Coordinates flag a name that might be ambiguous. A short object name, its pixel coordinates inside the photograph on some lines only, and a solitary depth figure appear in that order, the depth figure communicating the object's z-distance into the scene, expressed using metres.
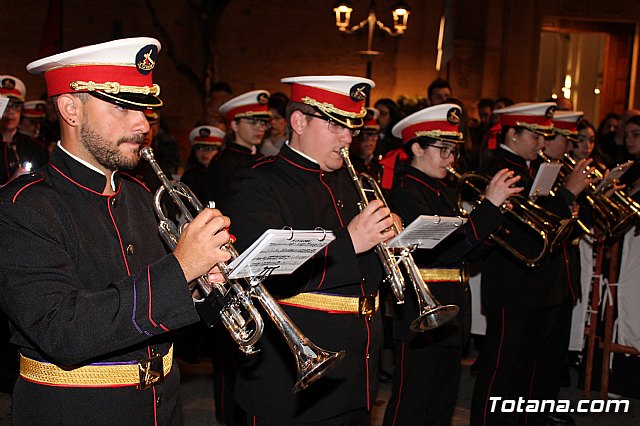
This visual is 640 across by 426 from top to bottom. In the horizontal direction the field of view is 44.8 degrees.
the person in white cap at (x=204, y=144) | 7.73
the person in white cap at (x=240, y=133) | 6.45
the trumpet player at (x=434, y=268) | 4.80
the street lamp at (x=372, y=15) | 13.77
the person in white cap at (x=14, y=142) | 6.62
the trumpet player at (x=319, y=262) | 3.57
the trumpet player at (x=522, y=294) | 5.41
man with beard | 2.42
